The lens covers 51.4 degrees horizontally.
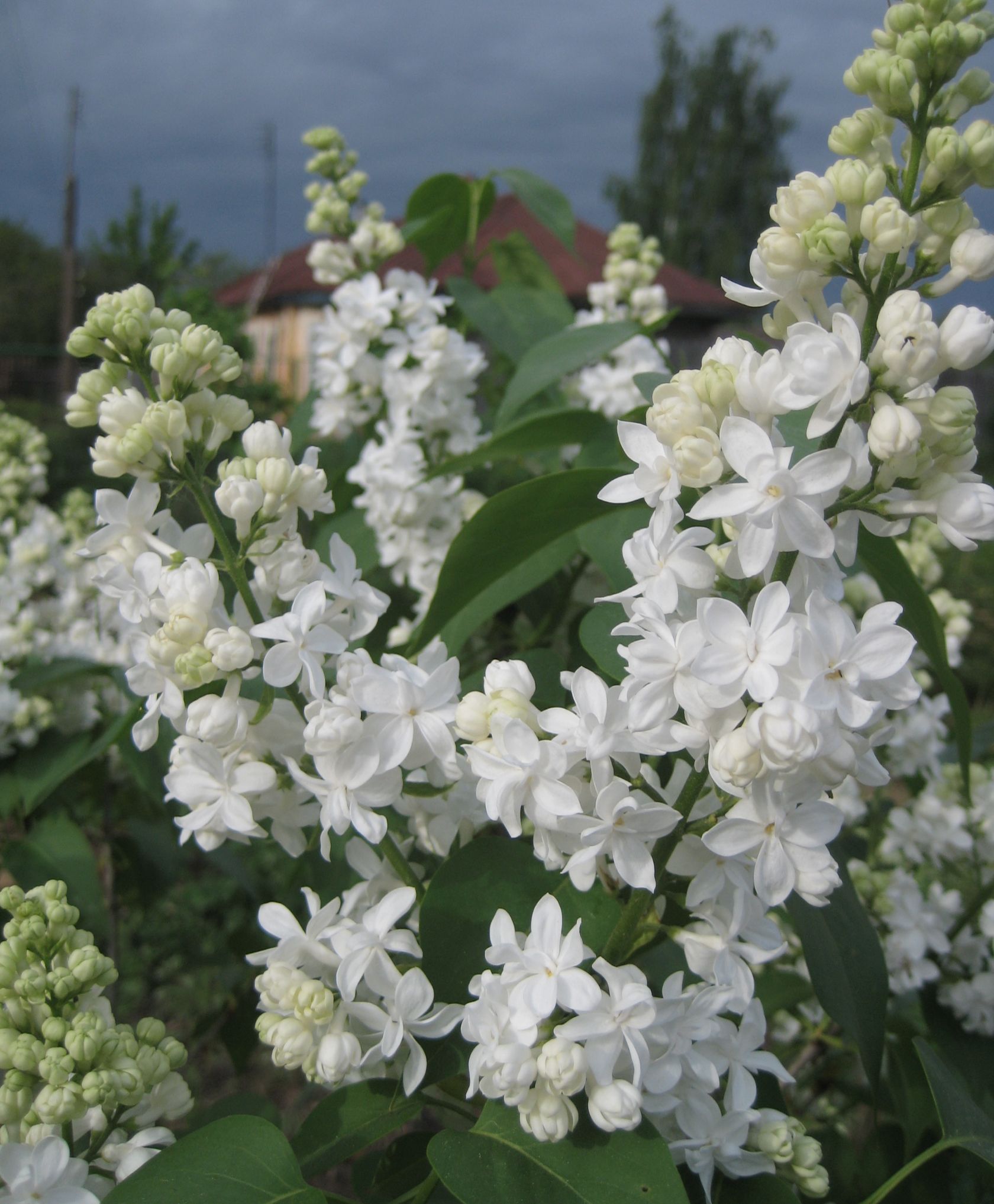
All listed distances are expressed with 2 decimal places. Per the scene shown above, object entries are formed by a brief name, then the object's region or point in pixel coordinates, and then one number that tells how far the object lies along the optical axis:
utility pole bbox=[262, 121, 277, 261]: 16.53
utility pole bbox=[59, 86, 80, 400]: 12.30
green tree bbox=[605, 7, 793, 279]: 30.09
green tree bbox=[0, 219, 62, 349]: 32.28
